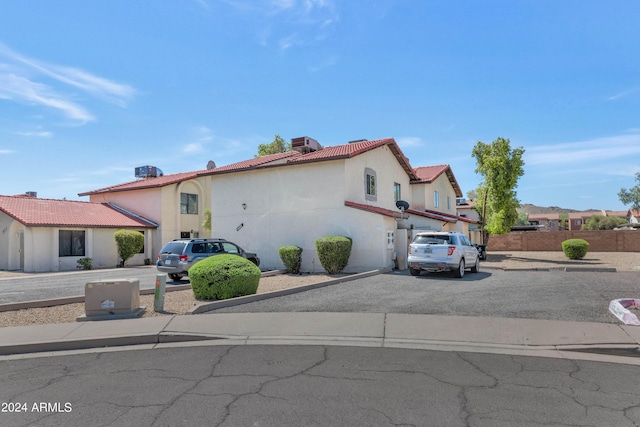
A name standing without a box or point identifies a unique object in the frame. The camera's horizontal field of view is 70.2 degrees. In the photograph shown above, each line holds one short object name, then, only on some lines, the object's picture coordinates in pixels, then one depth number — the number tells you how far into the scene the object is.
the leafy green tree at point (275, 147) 47.28
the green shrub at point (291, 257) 20.11
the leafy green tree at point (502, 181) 33.03
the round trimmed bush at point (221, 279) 11.37
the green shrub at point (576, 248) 29.20
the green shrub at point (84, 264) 26.67
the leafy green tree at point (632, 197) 86.81
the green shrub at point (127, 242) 28.08
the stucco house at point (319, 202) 19.97
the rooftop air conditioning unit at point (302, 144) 24.33
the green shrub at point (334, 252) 18.84
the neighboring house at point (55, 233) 25.05
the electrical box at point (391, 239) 19.91
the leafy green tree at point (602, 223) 79.00
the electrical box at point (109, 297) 9.62
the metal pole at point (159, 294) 10.37
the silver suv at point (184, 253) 17.02
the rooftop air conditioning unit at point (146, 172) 36.91
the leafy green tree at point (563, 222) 92.38
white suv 16.55
